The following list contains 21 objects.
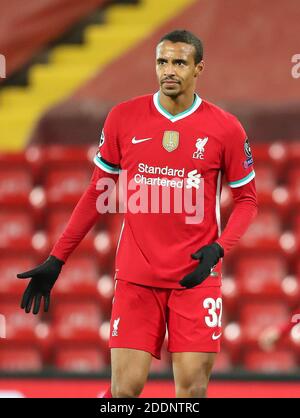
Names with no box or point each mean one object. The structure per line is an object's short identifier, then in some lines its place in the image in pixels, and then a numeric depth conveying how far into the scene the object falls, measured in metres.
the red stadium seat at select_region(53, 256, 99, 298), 11.54
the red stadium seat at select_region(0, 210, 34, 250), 11.85
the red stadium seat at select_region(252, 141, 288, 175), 11.97
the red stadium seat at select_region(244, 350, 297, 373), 10.98
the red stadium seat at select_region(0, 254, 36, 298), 11.62
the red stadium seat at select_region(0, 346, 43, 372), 11.26
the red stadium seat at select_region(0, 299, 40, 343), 11.34
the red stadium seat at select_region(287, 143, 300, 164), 12.02
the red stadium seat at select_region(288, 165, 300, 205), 11.92
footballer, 6.25
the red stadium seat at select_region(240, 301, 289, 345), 11.31
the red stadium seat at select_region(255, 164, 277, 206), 11.87
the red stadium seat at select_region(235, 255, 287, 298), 11.48
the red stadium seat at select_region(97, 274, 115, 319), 11.45
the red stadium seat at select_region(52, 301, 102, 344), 11.27
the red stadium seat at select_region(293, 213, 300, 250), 11.84
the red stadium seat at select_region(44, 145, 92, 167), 12.05
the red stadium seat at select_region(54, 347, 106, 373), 11.18
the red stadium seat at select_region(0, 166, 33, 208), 12.05
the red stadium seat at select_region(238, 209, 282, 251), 11.66
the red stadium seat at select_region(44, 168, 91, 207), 12.02
